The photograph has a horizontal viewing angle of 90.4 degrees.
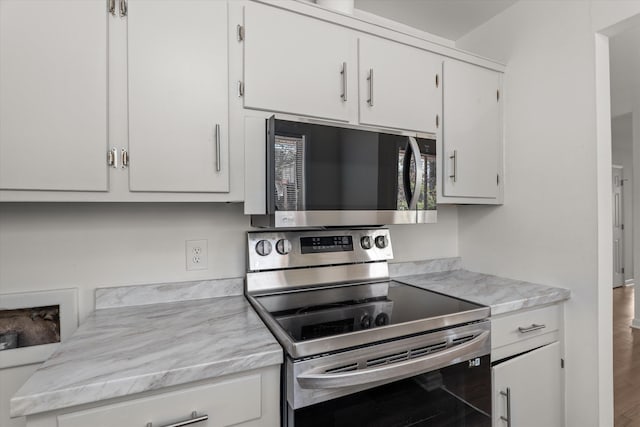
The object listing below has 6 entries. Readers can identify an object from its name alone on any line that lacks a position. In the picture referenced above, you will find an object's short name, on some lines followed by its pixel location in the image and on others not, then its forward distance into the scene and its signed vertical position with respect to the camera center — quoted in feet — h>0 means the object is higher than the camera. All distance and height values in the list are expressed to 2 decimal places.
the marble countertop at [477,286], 4.55 -1.21
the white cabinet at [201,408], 2.46 -1.60
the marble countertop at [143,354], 2.37 -1.24
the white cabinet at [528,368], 4.40 -2.25
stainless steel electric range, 3.03 -1.30
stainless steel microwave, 3.79 +0.52
